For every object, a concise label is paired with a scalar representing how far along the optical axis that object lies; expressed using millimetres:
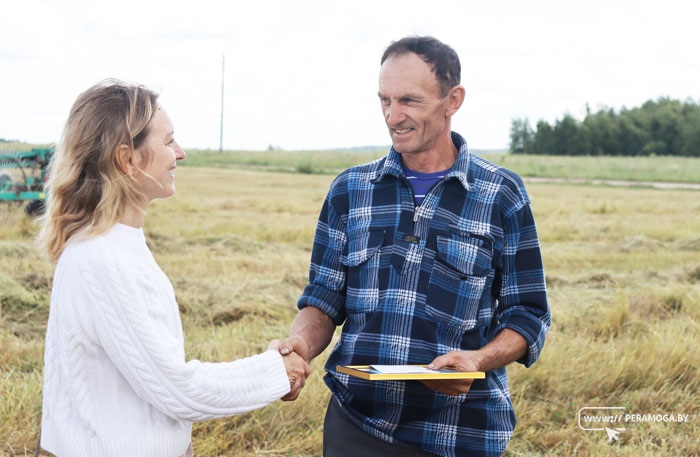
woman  1963
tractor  12969
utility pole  44334
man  2516
